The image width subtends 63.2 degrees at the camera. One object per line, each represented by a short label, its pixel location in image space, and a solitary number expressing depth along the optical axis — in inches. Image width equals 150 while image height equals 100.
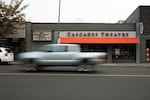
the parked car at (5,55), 427.6
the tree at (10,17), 547.5
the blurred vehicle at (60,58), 280.3
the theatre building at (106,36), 562.5
